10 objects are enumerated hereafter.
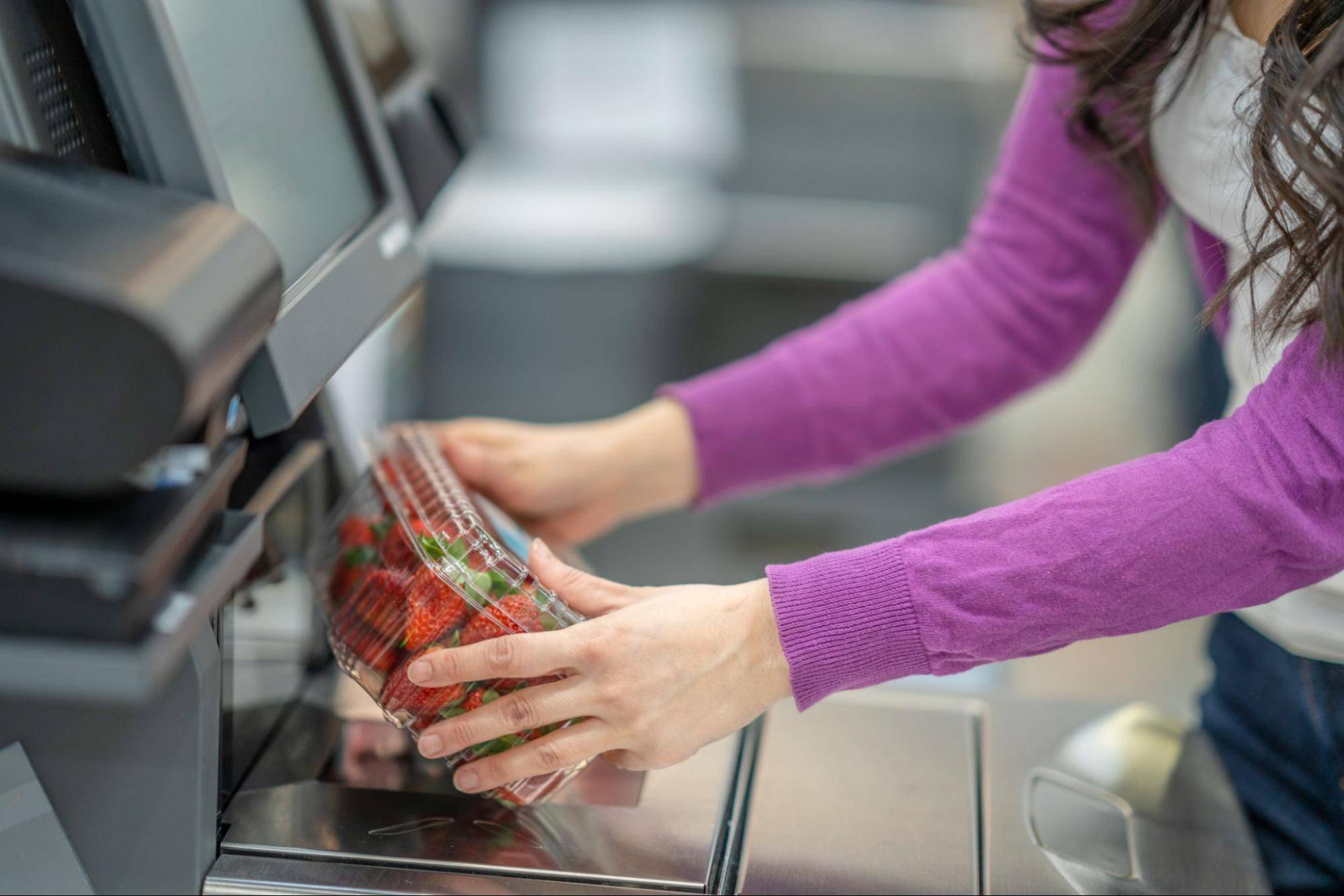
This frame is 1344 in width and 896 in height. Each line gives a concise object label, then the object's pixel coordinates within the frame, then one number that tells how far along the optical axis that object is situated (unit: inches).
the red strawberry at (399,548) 56.2
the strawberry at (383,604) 55.8
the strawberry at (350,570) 57.3
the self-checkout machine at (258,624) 49.0
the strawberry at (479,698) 55.4
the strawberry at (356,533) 57.8
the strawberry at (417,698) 55.4
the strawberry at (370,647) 56.0
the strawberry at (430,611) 55.2
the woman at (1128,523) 53.4
